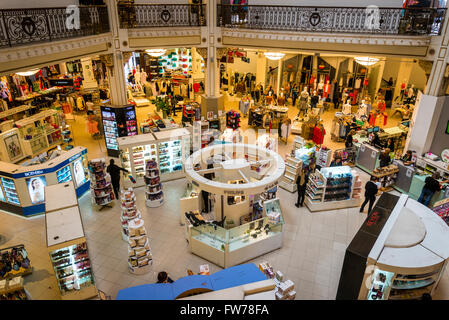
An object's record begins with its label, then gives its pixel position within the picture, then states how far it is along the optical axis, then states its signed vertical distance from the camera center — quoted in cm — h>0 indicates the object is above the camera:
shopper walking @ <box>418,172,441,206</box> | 1038 -506
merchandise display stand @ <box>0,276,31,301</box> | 693 -541
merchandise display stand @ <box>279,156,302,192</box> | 1197 -533
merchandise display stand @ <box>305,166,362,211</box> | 1081 -533
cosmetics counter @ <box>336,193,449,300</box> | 651 -448
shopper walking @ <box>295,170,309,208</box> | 1073 -523
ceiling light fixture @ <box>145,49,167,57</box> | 1542 -172
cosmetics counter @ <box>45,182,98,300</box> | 708 -490
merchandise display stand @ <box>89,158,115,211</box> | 1084 -525
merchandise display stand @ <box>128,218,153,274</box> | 825 -549
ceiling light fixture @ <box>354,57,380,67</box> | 1404 -177
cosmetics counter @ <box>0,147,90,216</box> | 1011 -495
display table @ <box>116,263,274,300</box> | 438 -352
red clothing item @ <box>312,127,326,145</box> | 1517 -515
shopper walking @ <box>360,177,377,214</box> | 1033 -519
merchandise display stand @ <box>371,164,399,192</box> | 1186 -532
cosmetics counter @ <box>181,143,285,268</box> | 865 -519
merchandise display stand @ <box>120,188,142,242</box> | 937 -524
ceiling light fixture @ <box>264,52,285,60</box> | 1448 -167
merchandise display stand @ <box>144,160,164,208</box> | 1094 -539
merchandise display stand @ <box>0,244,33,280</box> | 800 -565
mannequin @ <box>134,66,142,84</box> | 2348 -434
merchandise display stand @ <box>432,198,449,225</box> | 959 -514
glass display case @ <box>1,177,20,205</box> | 1023 -521
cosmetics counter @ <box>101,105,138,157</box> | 1428 -451
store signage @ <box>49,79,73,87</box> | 1681 -334
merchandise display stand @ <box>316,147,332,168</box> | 1270 -508
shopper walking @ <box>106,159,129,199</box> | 1132 -516
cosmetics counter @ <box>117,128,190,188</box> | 1188 -478
